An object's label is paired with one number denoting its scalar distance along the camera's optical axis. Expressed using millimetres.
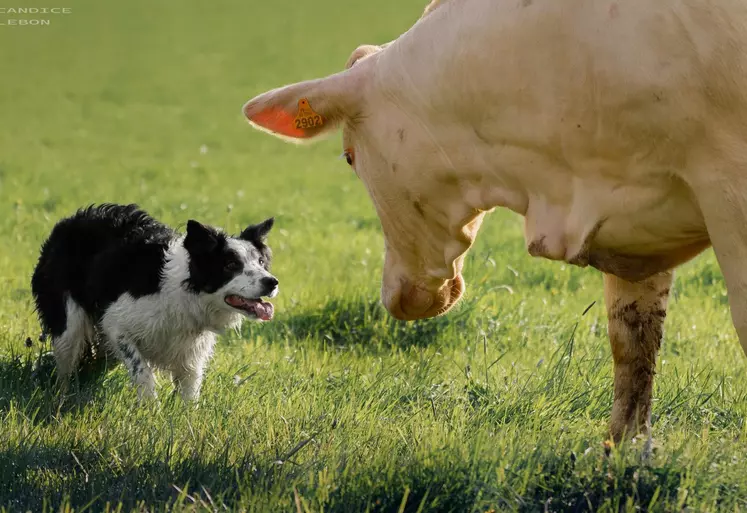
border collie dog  11937
